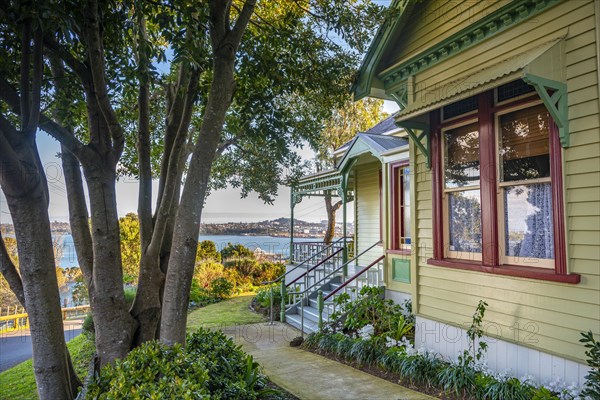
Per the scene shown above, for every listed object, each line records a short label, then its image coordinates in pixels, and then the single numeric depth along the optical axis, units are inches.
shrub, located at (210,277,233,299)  583.2
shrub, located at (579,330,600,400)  144.2
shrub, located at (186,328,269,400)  157.9
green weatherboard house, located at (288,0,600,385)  164.6
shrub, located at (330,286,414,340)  277.8
